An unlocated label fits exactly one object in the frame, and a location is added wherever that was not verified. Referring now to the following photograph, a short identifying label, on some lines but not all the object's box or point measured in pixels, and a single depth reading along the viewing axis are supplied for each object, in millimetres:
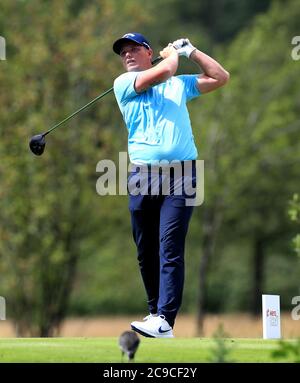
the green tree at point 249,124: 51500
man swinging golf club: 17062
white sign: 17594
